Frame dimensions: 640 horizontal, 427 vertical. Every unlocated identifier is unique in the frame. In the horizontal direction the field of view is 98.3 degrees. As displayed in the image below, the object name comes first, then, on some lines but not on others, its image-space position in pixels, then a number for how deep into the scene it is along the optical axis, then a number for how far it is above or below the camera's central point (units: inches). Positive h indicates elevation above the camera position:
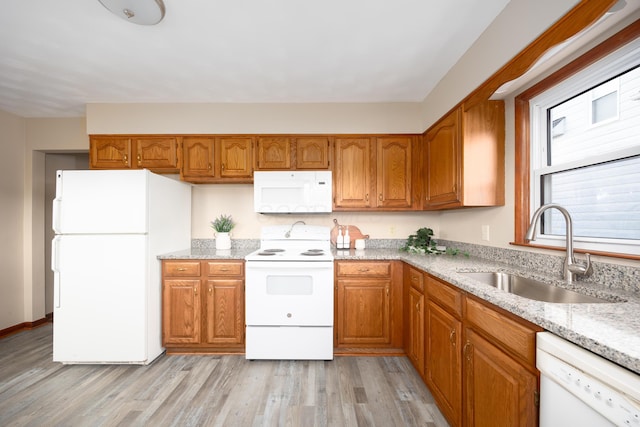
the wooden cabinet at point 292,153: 113.3 +24.6
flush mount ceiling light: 60.9 +46.6
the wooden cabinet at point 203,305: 99.6 -33.2
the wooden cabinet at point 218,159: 113.5 +22.2
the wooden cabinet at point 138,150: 113.8 +26.0
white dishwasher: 25.5 -18.3
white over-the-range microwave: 110.0 +9.1
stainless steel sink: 49.9 -15.9
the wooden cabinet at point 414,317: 80.9 -32.6
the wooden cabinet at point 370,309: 97.9 -34.0
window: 50.0 +12.7
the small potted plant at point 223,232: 118.8 -8.2
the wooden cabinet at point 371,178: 113.6 +14.3
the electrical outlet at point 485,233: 85.2 -6.3
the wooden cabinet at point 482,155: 79.4 +16.6
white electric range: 94.6 -32.4
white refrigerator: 91.3 -18.1
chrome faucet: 51.6 -8.8
